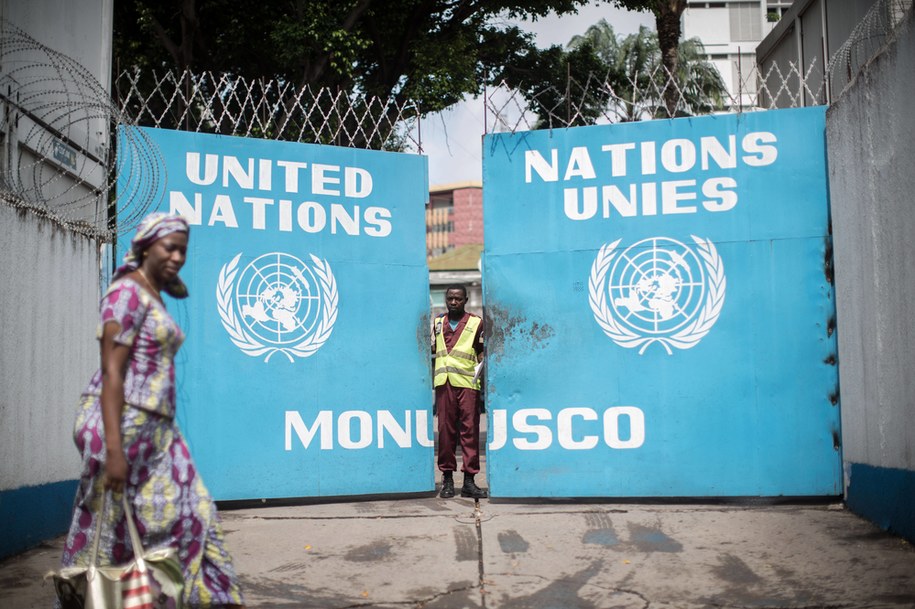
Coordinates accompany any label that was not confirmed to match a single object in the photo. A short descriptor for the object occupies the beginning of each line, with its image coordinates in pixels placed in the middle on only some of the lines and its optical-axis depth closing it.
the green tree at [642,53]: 27.56
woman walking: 3.09
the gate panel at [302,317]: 6.22
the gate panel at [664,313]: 6.12
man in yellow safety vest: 6.67
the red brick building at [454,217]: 71.75
